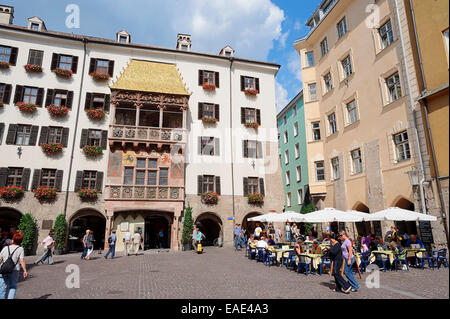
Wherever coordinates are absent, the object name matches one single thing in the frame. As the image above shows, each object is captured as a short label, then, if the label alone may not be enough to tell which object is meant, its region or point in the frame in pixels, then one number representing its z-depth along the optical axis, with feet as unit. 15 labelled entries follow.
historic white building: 74.79
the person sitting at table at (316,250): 44.11
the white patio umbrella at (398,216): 43.70
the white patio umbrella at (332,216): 48.44
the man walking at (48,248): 51.96
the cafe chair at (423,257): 42.90
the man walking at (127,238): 66.18
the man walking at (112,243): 59.88
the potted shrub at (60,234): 69.41
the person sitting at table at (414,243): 45.52
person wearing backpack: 22.36
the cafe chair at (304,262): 40.37
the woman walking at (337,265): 29.45
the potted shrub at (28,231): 67.92
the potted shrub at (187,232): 76.79
